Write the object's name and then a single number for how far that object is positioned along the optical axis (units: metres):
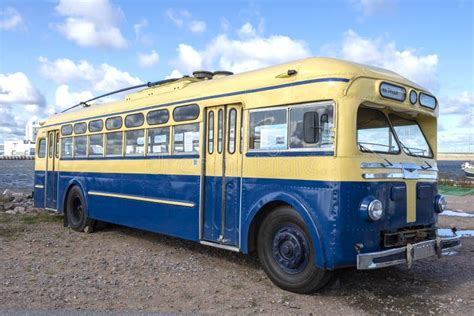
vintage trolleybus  5.81
